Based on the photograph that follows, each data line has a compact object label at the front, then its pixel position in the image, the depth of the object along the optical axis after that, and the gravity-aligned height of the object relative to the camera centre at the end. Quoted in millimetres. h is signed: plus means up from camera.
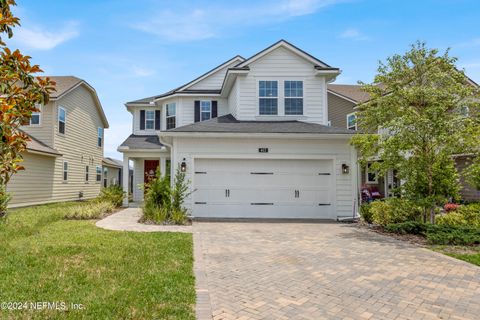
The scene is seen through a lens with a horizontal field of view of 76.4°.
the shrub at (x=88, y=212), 11348 -1400
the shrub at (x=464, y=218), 9250 -1273
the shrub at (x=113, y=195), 14820 -965
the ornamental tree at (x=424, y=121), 8406 +1528
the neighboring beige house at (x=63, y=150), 16156 +1570
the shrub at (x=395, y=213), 10055 -1208
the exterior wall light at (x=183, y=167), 11394 +329
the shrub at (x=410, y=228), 8688 -1467
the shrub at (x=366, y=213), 10918 -1318
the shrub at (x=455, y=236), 7424 -1462
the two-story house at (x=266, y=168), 11578 +322
